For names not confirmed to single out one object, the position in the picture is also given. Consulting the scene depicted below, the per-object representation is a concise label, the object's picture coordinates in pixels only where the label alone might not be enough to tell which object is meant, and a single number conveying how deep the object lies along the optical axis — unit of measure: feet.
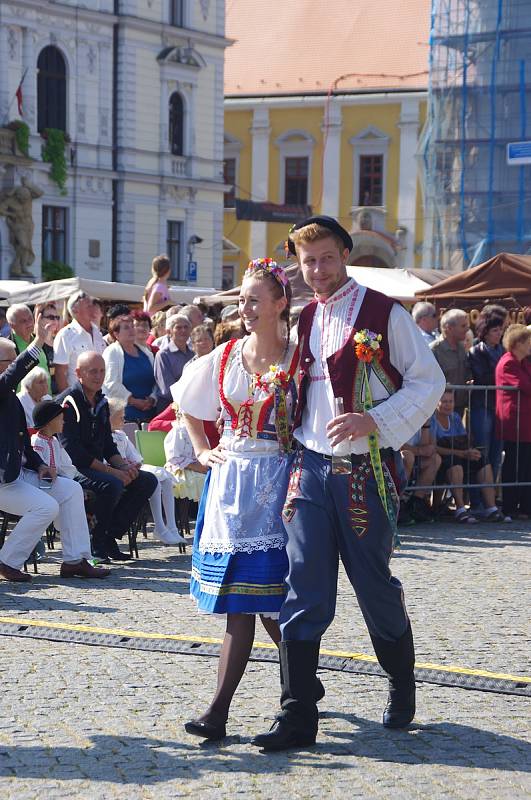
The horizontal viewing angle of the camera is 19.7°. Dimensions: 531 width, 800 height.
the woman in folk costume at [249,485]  18.81
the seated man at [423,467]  43.37
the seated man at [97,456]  34.35
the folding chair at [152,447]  38.60
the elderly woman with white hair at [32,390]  34.30
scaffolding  114.73
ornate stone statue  140.67
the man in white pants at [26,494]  30.96
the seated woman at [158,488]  36.47
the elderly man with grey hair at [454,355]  44.65
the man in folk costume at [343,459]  18.13
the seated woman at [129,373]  41.14
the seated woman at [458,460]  44.16
